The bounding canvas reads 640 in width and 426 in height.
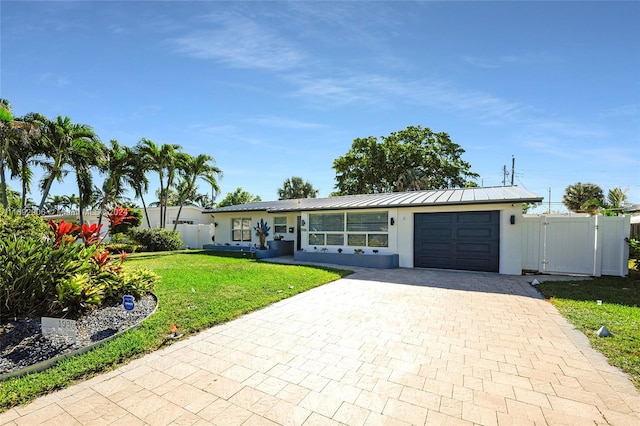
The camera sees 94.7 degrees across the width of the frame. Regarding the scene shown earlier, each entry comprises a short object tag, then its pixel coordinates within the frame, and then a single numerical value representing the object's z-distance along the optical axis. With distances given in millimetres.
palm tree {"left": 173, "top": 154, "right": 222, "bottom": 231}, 19922
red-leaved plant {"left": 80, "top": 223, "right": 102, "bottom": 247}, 5070
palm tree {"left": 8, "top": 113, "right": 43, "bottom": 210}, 12719
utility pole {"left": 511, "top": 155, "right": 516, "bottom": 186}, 32406
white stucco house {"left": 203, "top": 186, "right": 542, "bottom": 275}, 9922
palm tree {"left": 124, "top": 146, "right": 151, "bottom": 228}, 18844
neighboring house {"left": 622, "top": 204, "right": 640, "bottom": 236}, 14016
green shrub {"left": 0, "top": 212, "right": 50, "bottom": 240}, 4973
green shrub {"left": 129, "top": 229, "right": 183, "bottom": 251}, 17559
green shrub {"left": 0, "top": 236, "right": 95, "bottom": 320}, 4000
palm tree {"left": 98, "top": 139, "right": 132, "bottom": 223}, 18516
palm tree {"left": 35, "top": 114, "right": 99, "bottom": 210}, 14734
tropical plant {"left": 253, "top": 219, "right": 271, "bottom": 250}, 15836
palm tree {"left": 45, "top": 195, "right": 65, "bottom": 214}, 40375
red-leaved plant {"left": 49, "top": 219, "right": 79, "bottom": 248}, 4699
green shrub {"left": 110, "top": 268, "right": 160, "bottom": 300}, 5285
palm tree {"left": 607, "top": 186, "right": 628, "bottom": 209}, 22905
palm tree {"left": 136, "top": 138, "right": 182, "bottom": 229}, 18500
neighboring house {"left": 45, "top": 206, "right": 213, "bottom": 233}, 25984
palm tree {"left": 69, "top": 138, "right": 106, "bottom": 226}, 15672
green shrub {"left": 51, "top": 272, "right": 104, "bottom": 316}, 4188
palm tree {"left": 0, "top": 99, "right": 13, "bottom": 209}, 11516
